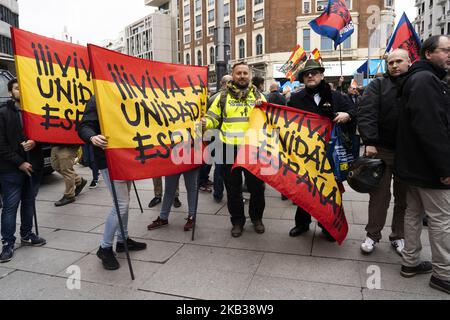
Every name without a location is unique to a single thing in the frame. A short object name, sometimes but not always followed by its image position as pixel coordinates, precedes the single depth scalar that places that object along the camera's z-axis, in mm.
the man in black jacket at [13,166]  3736
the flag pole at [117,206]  3187
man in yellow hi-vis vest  4144
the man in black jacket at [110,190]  3410
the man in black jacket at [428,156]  2762
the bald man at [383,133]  3420
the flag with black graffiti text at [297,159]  3652
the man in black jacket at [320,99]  3904
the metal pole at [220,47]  8352
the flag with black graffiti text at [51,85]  3812
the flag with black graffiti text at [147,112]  3131
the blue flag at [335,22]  8234
